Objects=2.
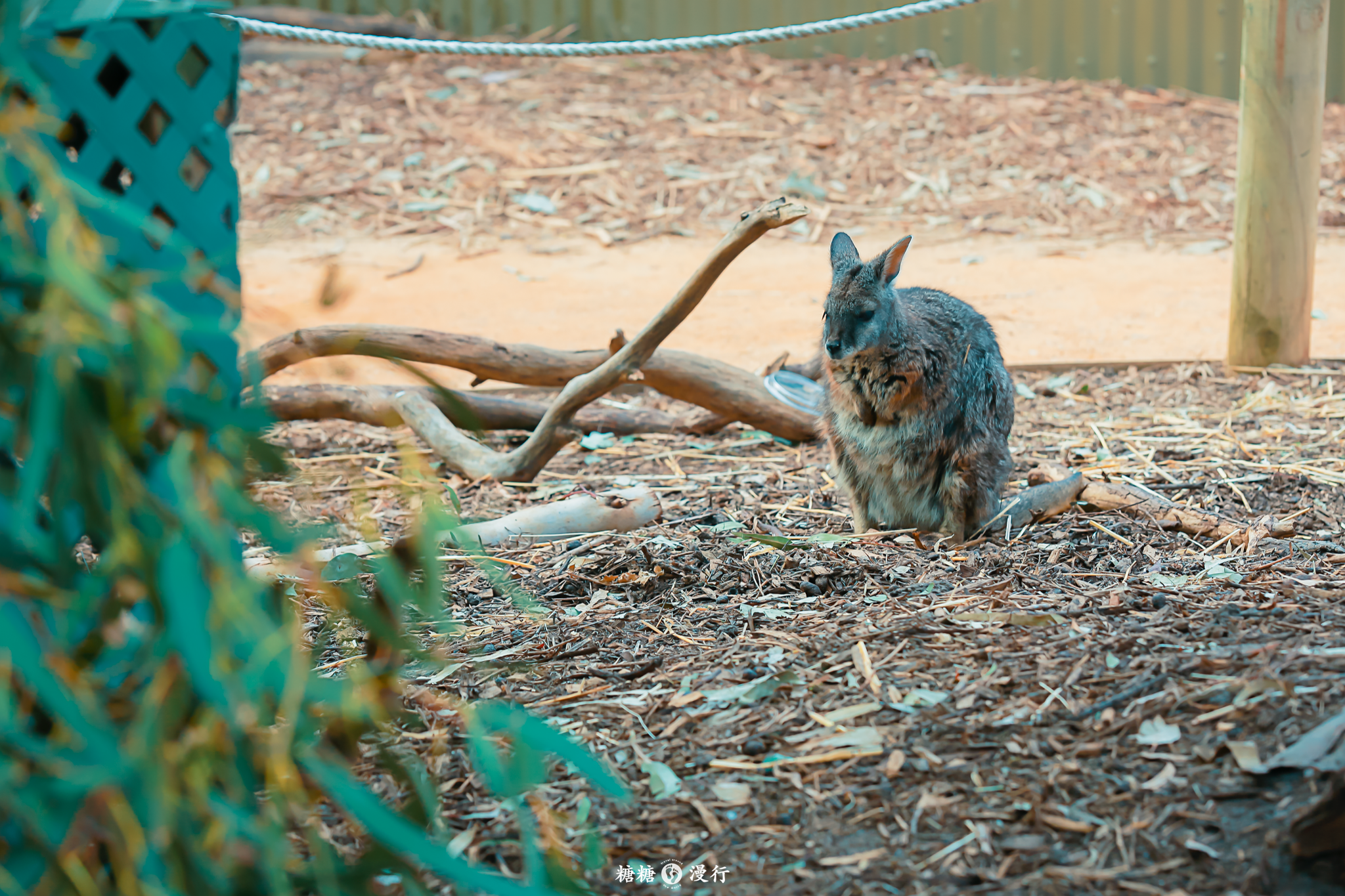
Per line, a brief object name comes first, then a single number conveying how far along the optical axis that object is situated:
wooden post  11.60
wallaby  8.35
